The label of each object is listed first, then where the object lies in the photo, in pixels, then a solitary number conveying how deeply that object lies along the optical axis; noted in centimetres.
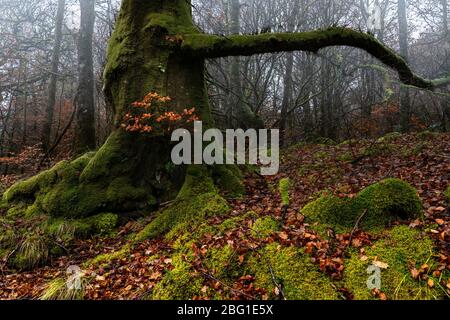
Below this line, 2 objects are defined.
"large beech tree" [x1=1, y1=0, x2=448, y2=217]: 632
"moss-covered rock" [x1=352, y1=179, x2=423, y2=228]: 402
